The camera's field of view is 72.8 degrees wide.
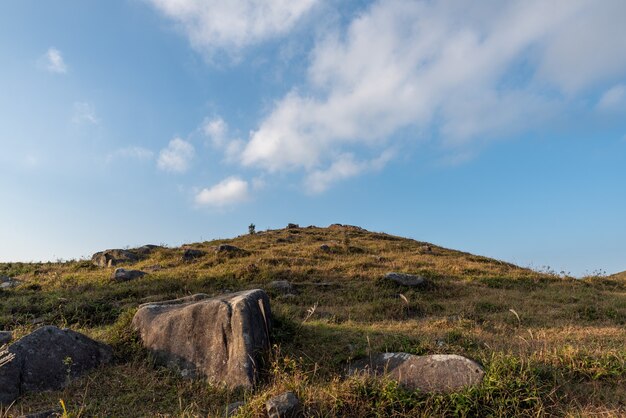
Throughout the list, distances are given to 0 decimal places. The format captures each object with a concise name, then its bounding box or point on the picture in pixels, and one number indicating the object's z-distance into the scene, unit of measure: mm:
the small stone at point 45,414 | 5202
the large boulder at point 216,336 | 6844
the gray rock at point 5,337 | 8453
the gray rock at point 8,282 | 17605
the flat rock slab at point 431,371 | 5922
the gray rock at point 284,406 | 5121
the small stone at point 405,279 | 15508
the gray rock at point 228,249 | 20953
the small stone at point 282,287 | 14693
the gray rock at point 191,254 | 20933
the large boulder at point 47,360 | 6445
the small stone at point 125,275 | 16781
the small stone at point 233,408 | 5551
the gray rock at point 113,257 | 22081
